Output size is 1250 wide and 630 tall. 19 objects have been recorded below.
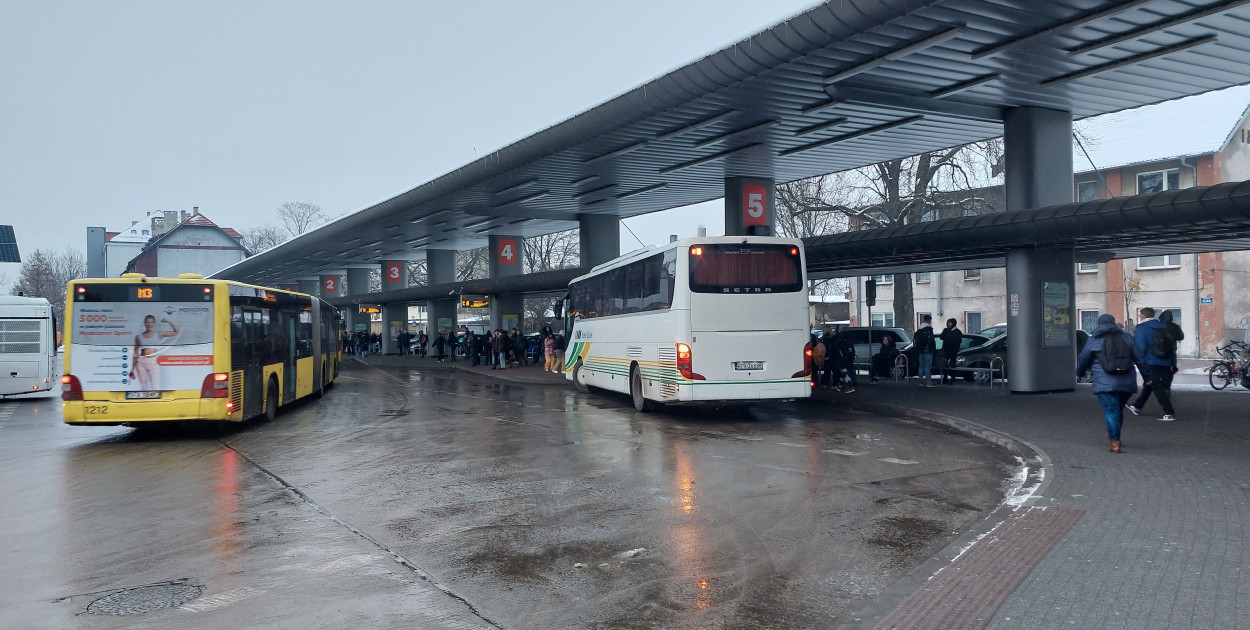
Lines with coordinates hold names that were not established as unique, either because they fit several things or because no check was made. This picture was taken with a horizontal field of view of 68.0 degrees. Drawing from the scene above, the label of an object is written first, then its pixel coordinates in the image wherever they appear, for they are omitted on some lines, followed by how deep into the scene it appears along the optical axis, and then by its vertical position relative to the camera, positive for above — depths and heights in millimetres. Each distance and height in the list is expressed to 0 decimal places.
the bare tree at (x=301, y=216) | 86812 +10215
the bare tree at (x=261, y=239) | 100875 +9704
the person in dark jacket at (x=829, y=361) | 21953 -1133
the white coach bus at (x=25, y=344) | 25094 -359
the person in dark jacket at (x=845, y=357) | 21594 -1032
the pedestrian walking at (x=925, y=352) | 22938 -1027
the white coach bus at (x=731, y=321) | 15859 -96
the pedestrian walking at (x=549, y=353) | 34750 -1267
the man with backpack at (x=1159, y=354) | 13945 -721
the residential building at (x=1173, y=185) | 40969 +5651
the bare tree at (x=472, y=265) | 75394 +4862
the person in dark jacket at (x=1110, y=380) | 10688 -848
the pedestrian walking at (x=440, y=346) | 48469 -1279
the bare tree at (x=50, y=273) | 94875 +6637
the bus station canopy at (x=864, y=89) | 13820 +4295
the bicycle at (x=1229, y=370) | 19859 -1423
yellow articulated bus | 14359 -363
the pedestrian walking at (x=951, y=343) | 22719 -799
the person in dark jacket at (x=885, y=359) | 25250 -1296
